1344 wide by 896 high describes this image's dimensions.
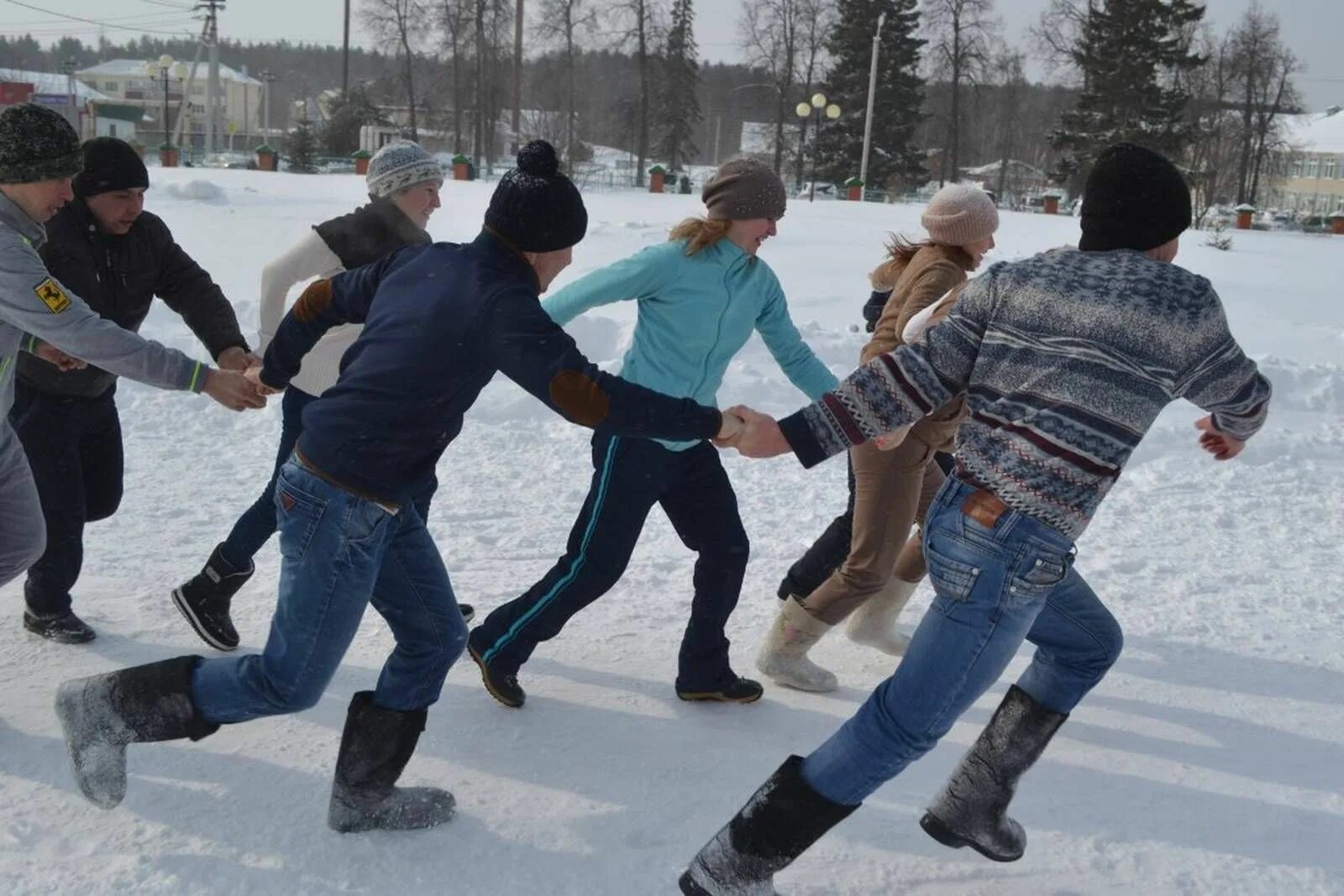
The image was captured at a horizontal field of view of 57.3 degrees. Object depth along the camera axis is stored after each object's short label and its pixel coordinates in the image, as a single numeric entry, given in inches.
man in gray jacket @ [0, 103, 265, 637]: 122.6
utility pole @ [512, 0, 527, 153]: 1579.7
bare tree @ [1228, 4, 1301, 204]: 1995.6
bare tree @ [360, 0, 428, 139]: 1969.7
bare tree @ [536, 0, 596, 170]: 1894.7
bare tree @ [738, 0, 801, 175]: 2021.4
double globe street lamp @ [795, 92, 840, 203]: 1410.9
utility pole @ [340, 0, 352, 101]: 2066.9
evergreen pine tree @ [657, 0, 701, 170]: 2110.0
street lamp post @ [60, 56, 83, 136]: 2219.5
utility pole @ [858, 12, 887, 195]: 1649.9
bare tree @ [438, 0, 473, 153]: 1919.3
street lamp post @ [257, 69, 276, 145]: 2876.5
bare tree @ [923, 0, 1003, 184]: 1956.2
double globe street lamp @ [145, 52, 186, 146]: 2000.5
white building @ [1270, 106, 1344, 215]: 2999.5
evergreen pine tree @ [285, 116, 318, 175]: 1531.7
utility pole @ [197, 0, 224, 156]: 1870.0
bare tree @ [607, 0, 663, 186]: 1846.1
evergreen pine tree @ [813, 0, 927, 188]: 1940.2
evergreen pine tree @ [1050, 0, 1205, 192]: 1771.7
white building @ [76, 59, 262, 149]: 3604.8
